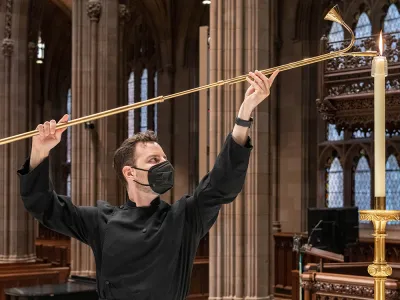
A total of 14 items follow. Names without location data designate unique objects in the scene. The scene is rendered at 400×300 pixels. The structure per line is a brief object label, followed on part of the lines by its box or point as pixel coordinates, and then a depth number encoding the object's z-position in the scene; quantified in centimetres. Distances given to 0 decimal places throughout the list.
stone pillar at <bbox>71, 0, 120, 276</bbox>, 1195
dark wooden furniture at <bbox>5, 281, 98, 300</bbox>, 972
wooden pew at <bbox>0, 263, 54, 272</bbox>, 1334
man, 235
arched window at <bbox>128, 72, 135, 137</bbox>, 2131
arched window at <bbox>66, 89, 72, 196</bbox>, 2561
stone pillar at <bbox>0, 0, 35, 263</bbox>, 1595
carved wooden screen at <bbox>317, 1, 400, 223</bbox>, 1191
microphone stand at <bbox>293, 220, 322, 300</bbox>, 697
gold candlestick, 260
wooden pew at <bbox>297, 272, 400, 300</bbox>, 576
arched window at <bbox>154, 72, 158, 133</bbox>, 2034
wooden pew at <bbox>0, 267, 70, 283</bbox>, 1235
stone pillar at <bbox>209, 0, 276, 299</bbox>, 806
